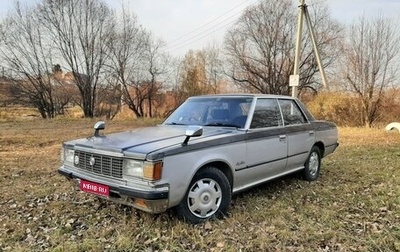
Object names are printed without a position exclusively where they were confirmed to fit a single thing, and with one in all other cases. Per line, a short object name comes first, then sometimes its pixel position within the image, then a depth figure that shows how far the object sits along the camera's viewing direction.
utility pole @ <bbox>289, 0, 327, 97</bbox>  12.74
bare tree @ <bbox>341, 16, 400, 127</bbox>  19.64
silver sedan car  3.23
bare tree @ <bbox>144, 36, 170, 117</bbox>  27.97
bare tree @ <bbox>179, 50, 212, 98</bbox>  27.95
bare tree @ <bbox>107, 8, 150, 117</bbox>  27.20
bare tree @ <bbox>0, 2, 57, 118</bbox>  25.34
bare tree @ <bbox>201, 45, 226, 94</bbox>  27.81
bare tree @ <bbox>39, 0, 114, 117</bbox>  25.91
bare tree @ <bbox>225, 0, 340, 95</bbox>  25.94
